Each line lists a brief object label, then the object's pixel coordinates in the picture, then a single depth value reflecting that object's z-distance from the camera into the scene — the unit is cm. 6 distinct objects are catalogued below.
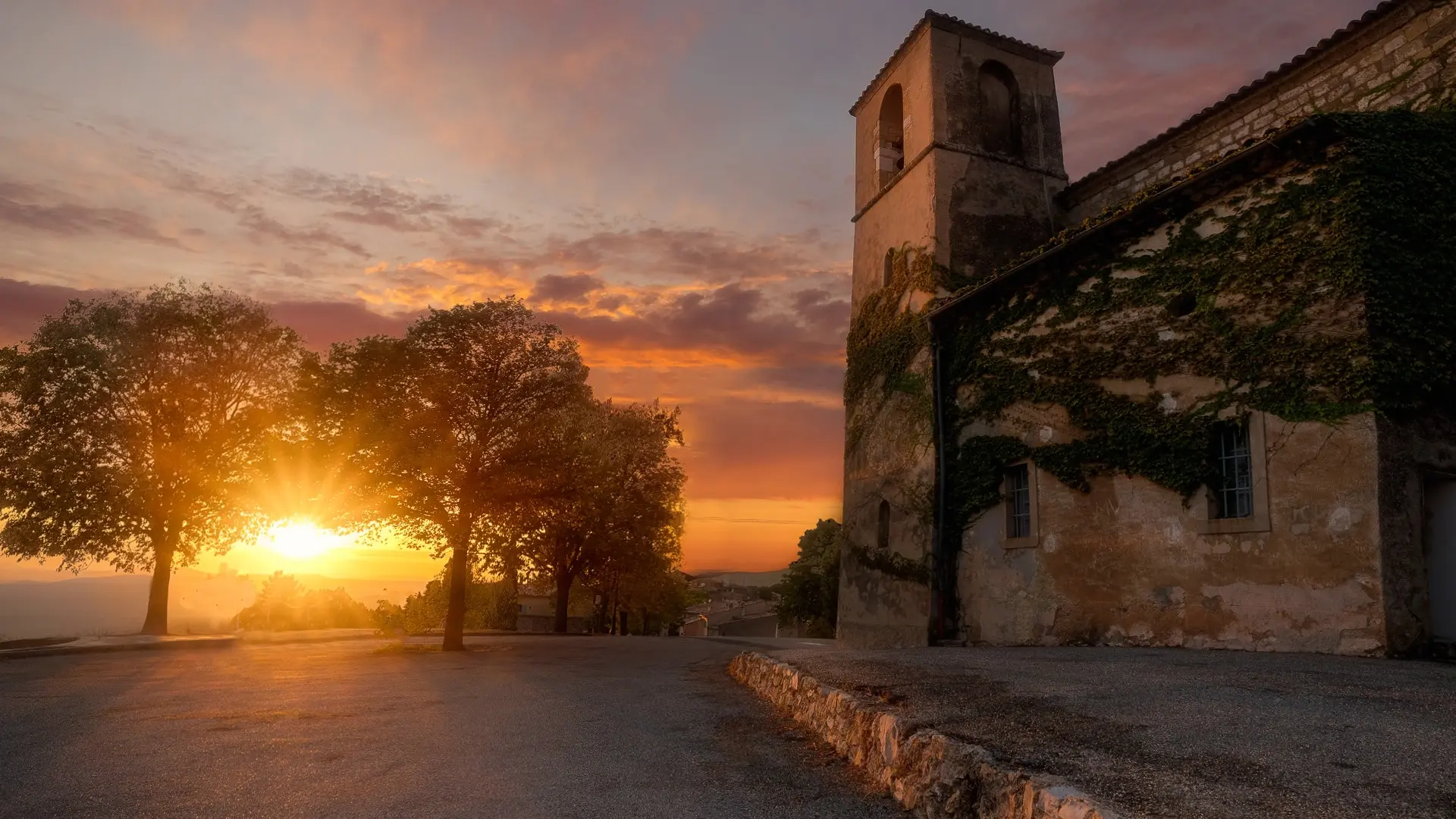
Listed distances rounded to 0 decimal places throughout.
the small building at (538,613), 5200
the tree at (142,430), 2342
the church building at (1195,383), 1053
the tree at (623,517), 3231
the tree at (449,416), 1945
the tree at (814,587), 3825
